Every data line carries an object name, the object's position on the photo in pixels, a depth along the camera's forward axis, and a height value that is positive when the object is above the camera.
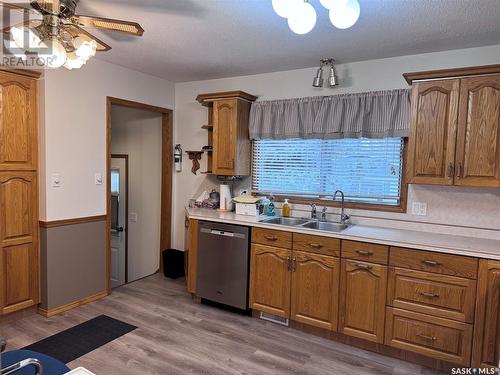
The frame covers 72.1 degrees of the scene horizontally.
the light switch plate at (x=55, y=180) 3.11 -0.16
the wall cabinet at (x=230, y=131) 3.66 +0.40
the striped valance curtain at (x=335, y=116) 3.04 +0.53
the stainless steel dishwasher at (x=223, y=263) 3.23 -0.92
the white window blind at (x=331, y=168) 3.18 +0.03
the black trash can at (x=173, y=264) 4.30 -1.22
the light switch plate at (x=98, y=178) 3.50 -0.15
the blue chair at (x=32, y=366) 1.21 -0.74
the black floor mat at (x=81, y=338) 2.60 -1.42
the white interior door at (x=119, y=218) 4.76 -0.74
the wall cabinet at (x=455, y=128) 2.45 +0.35
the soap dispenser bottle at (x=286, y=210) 3.60 -0.42
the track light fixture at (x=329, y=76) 3.23 +0.90
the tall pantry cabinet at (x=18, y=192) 2.90 -0.26
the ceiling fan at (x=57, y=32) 1.79 +0.73
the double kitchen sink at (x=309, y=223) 3.23 -0.51
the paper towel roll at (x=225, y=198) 3.86 -0.34
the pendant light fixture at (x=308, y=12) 1.61 +0.76
